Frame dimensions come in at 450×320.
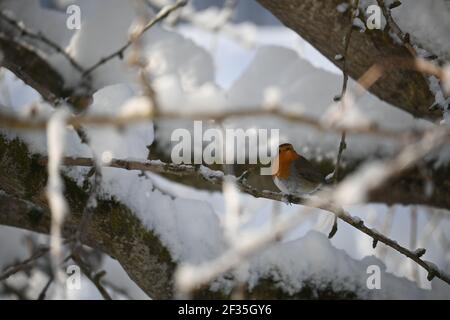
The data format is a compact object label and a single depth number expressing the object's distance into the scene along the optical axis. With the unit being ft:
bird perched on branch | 8.83
